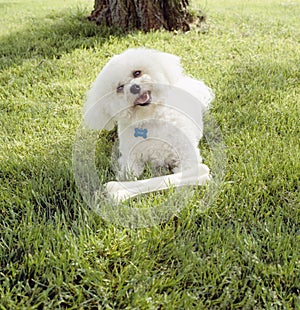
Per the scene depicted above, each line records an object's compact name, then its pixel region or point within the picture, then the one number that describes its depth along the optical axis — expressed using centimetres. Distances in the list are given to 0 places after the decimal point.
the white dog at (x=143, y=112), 216
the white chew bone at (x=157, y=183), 195
